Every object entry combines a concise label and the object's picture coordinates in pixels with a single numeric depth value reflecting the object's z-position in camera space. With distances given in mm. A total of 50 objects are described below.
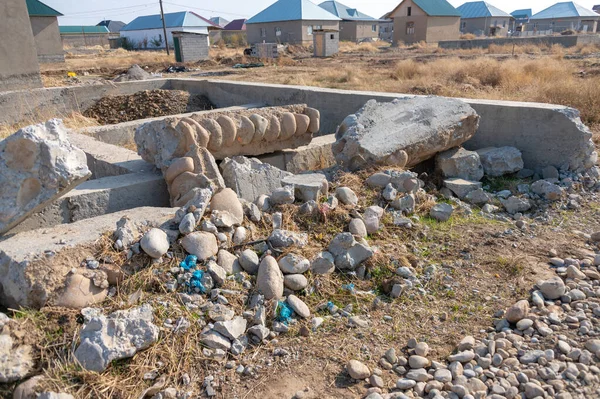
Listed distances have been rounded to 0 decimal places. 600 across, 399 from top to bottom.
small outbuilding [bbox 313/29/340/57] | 27094
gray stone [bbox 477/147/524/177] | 5113
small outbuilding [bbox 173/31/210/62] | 23344
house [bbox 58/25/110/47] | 55000
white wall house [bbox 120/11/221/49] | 49562
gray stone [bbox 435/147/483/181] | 5023
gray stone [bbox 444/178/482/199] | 4762
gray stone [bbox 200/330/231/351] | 2652
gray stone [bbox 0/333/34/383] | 2336
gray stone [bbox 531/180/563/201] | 4605
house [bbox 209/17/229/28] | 81750
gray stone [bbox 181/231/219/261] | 3148
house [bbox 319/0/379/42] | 48969
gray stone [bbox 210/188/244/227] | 3545
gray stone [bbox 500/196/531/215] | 4480
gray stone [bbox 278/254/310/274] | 3252
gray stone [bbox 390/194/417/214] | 4262
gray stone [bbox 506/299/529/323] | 2830
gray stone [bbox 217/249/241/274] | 3182
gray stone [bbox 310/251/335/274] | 3346
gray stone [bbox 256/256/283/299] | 3047
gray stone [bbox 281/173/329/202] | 4102
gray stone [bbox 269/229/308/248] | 3436
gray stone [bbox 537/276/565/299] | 3074
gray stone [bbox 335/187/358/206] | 4152
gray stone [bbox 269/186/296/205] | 3982
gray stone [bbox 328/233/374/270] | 3426
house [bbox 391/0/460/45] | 39031
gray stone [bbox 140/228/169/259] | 3039
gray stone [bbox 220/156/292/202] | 4371
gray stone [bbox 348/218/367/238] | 3785
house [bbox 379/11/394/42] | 54438
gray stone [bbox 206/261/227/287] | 3039
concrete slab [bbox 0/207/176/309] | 2717
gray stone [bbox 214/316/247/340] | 2703
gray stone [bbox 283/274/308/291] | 3171
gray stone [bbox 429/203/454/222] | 4242
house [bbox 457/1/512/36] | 50719
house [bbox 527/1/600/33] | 54281
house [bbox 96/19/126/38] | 79369
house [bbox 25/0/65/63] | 24531
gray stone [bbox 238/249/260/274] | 3246
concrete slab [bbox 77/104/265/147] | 6488
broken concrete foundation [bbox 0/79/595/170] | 5035
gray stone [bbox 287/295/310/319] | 2975
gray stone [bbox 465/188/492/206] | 4645
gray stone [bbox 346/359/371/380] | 2477
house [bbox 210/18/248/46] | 47269
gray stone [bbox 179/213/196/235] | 3227
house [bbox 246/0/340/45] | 40125
